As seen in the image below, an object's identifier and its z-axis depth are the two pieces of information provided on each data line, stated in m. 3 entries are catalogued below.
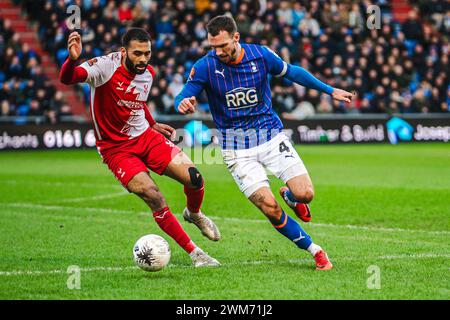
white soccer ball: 15.61
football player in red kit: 16.92
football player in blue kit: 16.64
